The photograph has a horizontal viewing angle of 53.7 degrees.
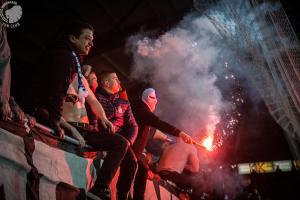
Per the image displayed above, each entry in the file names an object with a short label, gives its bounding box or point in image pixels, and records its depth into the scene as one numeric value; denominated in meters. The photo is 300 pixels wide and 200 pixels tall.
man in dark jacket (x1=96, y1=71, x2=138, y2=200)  4.62
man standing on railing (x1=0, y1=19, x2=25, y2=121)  2.59
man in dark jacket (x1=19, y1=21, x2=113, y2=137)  3.20
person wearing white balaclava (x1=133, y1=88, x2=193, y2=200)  4.77
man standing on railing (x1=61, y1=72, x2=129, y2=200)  3.37
